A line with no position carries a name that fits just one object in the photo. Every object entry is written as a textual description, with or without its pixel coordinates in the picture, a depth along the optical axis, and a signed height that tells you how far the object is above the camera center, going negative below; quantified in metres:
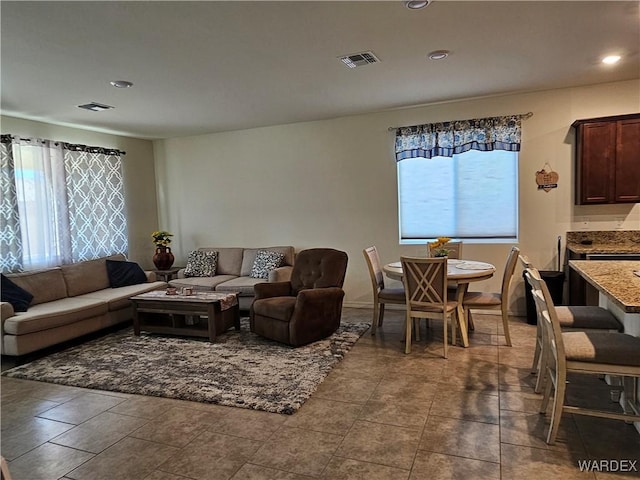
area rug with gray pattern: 3.12 -1.32
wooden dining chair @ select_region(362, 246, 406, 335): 4.21 -0.84
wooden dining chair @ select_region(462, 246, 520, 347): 3.83 -0.88
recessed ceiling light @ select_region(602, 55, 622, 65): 3.55 +1.25
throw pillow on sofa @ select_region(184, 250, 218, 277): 5.94 -0.67
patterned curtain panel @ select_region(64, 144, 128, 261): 5.46 +0.27
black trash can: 4.37 -0.83
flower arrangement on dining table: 4.14 -0.40
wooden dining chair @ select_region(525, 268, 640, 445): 2.12 -0.79
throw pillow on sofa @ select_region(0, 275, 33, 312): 4.16 -0.73
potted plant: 6.11 -0.52
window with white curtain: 4.70 +0.23
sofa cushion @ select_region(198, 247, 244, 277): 6.03 -0.65
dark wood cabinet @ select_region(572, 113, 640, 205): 4.19 +0.45
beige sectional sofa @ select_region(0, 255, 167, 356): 3.94 -0.89
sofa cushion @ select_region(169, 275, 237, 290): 5.41 -0.86
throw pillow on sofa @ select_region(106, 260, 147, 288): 5.43 -0.71
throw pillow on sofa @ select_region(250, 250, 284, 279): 5.60 -0.65
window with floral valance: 4.89 +0.36
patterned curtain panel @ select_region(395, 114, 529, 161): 4.77 +0.85
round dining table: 3.75 -0.61
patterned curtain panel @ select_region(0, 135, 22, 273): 4.61 +0.09
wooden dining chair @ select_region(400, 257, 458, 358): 3.62 -0.72
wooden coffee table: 4.38 -1.03
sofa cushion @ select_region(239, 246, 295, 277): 5.77 -0.58
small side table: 6.05 -0.81
